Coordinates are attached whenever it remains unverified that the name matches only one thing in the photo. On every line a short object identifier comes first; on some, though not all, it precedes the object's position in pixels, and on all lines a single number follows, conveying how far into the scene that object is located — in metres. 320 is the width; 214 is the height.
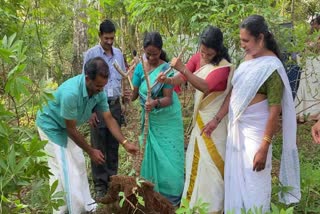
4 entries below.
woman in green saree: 3.65
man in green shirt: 3.18
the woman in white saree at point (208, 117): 3.13
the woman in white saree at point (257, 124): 2.79
